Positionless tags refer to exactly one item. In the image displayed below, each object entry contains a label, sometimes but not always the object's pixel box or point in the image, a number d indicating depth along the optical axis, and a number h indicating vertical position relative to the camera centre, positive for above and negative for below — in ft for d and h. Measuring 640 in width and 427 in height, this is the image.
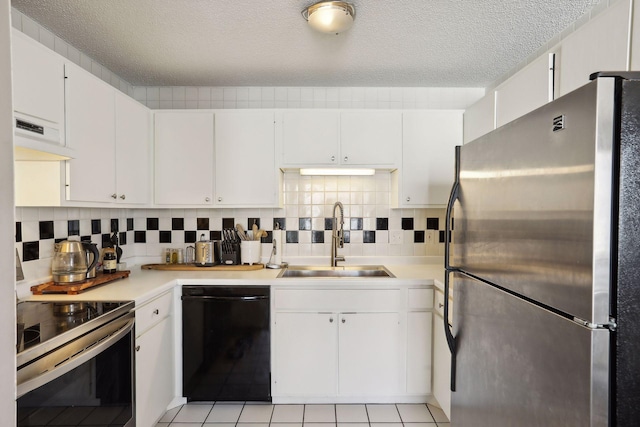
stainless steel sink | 9.68 -1.69
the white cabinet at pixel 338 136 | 9.16 +1.77
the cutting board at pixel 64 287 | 6.48 -1.43
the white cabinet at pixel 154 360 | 6.59 -2.94
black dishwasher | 8.04 -2.93
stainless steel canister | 9.39 -1.18
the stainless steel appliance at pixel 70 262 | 6.80 -1.01
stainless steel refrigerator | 2.58 -0.44
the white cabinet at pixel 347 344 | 8.11 -3.00
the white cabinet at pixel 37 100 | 5.01 +1.56
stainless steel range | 4.24 -2.04
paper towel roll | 9.84 -0.97
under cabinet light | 9.56 +0.95
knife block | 9.50 -1.27
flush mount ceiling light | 5.97 +3.17
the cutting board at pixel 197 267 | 9.16 -1.49
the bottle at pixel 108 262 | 7.99 -1.18
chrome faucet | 9.79 -0.81
